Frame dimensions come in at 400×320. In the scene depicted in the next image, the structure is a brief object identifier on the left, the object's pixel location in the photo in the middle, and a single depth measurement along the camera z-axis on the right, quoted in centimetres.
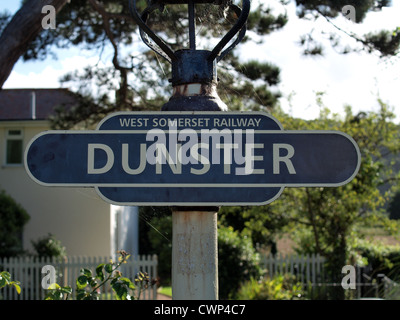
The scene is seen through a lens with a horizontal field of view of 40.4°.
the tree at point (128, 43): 755
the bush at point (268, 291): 1011
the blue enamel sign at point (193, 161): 213
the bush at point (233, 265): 1229
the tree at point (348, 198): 1148
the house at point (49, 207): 1597
